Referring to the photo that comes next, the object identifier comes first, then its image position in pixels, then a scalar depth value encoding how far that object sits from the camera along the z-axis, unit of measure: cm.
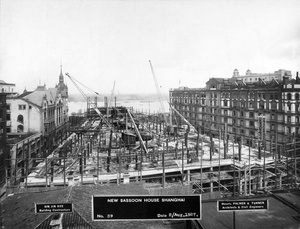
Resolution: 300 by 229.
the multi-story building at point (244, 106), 3684
